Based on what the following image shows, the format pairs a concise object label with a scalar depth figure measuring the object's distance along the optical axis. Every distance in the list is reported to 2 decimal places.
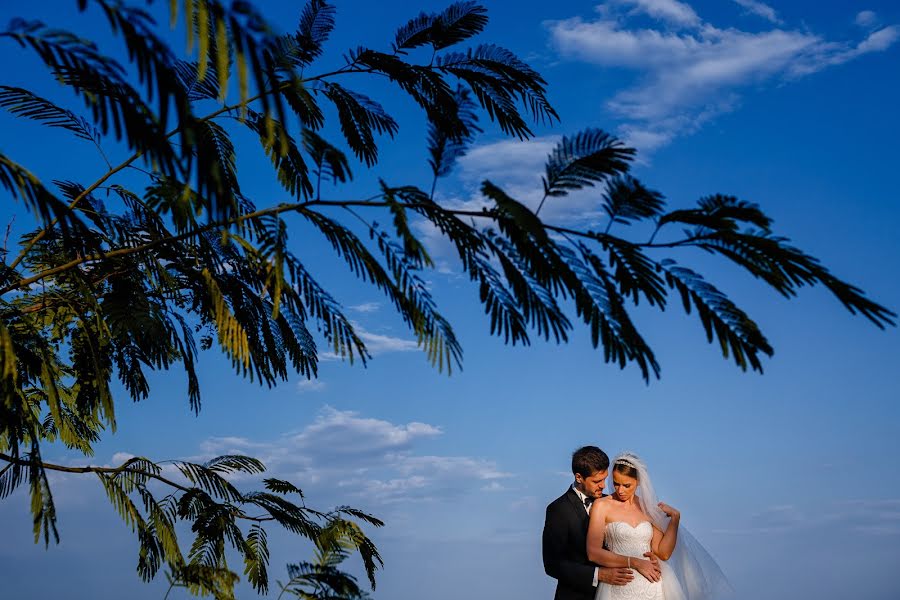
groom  6.37
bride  6.42
